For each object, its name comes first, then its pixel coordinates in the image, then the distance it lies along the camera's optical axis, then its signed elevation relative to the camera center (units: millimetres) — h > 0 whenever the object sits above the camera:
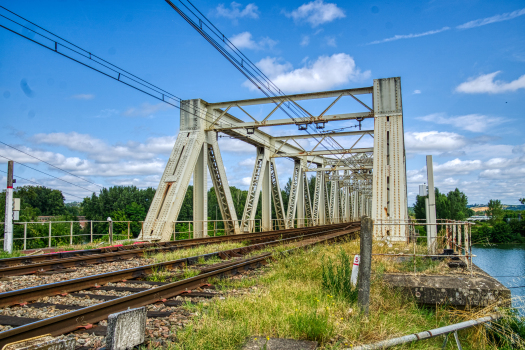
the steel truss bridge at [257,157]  15188 +2316
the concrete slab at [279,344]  3582 -1394
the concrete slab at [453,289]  5422 -1295
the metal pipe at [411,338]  3623 -1378
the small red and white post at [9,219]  12664 -532
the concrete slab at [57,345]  2764 -1106
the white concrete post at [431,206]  8641 -60
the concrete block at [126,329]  3379 -1196
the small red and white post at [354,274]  5702 -1096
